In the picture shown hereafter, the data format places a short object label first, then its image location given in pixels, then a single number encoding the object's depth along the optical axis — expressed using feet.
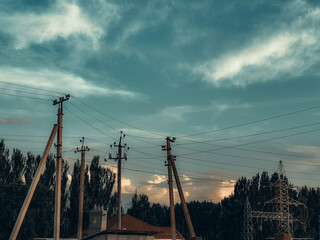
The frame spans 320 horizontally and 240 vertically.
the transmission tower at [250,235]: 255.35
